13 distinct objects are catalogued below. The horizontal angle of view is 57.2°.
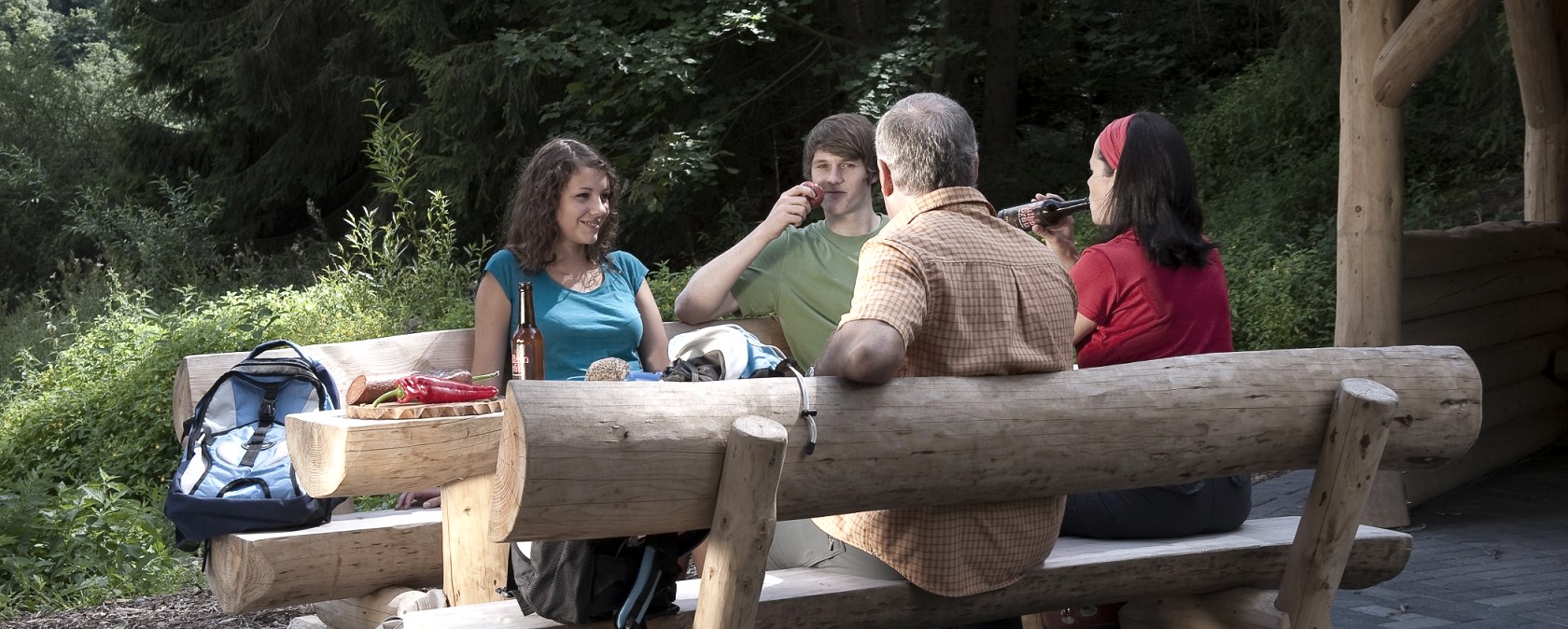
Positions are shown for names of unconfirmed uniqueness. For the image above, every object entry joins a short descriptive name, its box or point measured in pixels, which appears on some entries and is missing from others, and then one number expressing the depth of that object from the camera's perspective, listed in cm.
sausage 328
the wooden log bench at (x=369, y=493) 318
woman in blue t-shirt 421
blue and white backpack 362
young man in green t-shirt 428
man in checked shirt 275
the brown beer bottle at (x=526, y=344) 388
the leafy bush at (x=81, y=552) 564
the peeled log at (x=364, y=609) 391
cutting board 319
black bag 261
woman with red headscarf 346
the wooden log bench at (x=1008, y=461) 230
